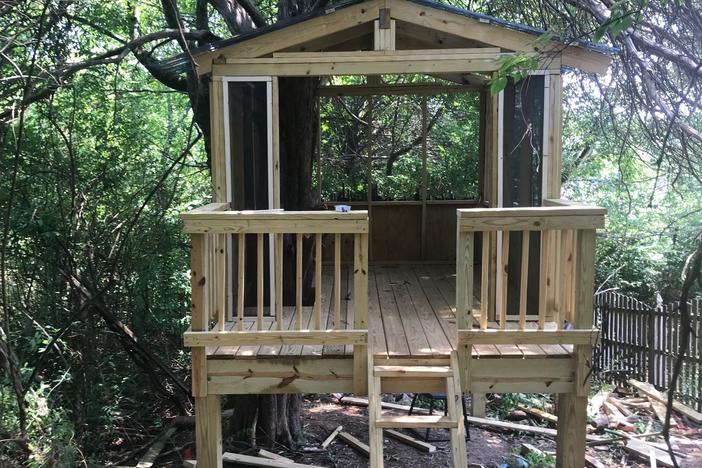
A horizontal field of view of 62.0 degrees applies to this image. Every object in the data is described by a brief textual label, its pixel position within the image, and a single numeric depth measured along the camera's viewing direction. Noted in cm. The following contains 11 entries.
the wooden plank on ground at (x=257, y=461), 541
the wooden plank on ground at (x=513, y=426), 681
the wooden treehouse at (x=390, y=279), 398
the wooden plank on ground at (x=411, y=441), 625
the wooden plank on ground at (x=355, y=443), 623
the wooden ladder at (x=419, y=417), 368
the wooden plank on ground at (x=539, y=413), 728
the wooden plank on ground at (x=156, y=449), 592
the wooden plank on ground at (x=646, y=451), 604
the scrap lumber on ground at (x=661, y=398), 734
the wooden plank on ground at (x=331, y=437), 638
